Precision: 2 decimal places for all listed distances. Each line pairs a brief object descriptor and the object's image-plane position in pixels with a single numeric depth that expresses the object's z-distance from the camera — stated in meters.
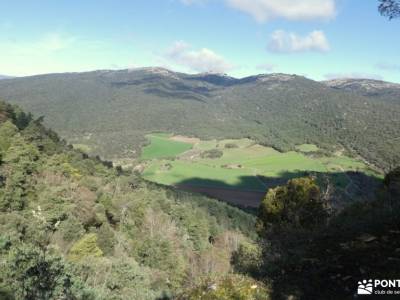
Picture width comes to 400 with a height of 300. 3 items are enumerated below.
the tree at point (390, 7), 12.23
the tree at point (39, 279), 9.63
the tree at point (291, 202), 29.12
